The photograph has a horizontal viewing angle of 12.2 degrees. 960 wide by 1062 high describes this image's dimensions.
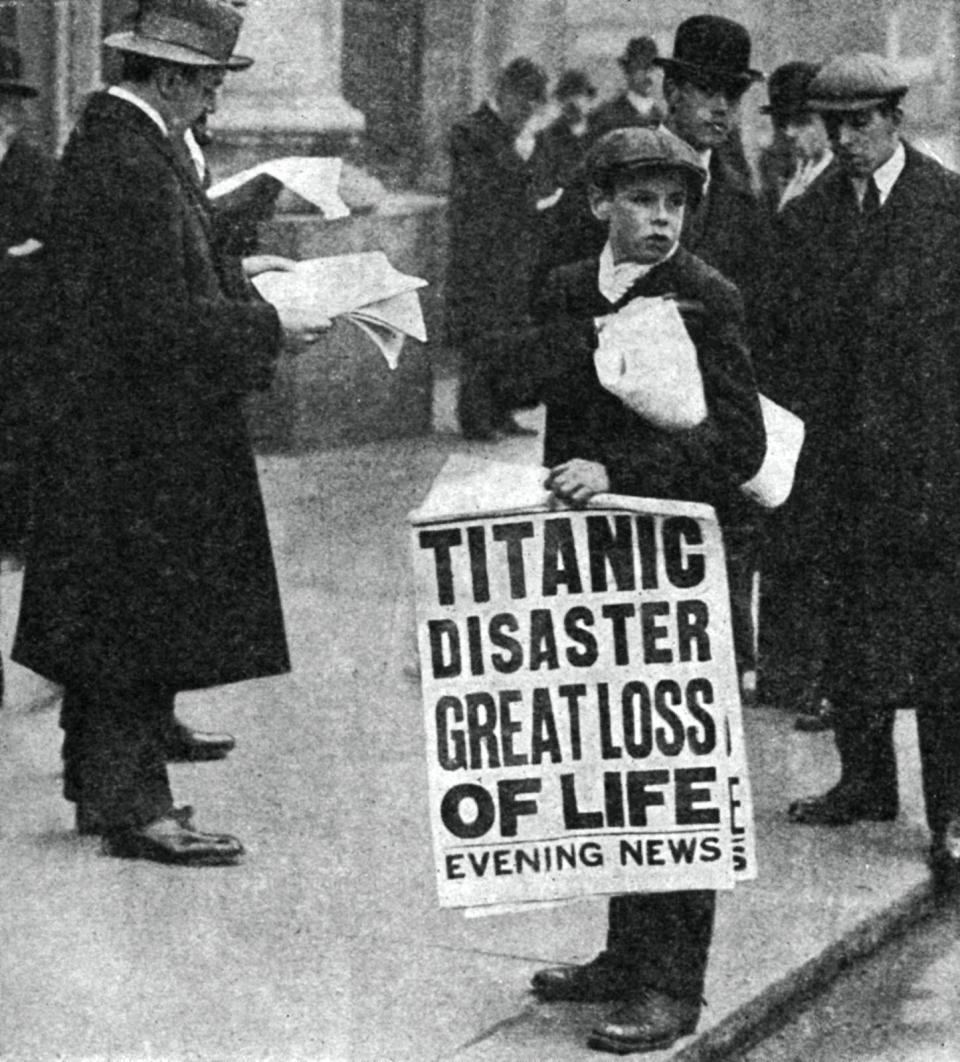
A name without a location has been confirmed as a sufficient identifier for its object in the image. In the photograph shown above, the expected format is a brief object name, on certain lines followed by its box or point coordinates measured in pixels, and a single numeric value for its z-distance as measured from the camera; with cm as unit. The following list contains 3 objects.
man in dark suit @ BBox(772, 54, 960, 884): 1090
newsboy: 786
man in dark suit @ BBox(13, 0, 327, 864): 993
